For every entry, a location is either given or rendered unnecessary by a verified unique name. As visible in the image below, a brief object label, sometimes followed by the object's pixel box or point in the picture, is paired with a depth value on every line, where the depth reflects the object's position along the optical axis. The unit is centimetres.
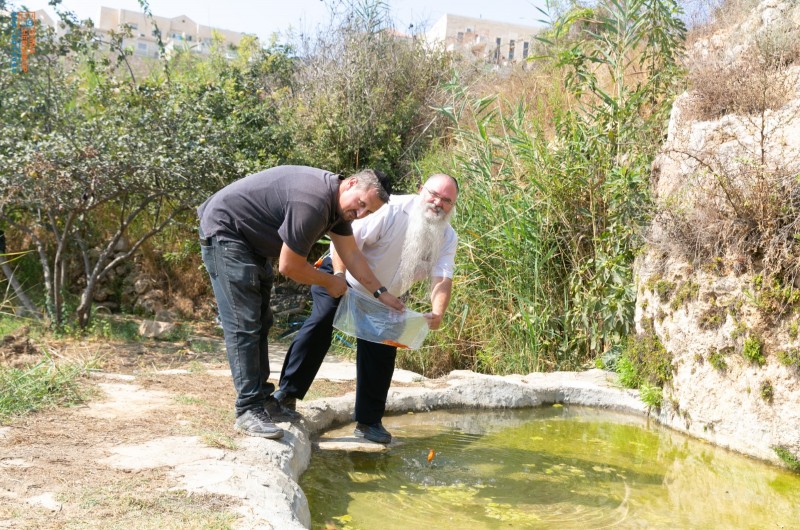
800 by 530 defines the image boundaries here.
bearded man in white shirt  439
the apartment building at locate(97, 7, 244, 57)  5236
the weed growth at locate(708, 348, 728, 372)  527
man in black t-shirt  384
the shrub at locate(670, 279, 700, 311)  560
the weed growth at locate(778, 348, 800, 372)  480
